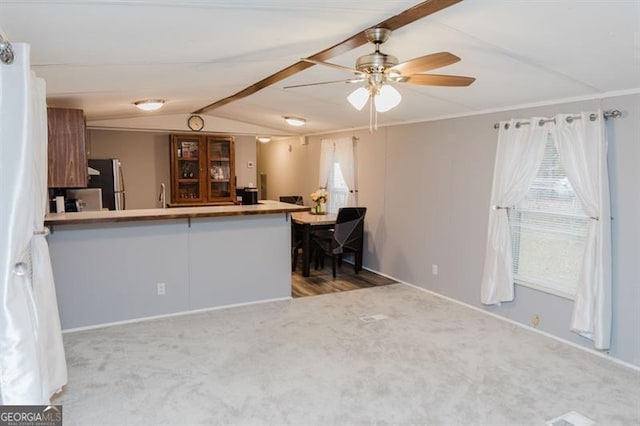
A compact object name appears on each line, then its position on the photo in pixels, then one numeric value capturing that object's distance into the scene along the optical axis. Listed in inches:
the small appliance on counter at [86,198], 187.5
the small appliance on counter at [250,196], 206.2
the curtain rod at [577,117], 127.9
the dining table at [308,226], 228.8
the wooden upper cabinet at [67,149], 147.8
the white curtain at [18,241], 60.5
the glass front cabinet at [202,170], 273.0
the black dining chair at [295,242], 247.6
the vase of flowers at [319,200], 257.9
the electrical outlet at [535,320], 153.8
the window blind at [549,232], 142.8
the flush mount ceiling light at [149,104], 189.5
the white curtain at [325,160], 274.8
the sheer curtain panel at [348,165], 254.5
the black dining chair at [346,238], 223.3
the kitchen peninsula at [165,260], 152.3
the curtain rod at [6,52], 58.5
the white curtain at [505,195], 153.3
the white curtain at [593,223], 129.3
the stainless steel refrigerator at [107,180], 209.9
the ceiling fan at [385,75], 95.7
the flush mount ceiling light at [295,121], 243.3
